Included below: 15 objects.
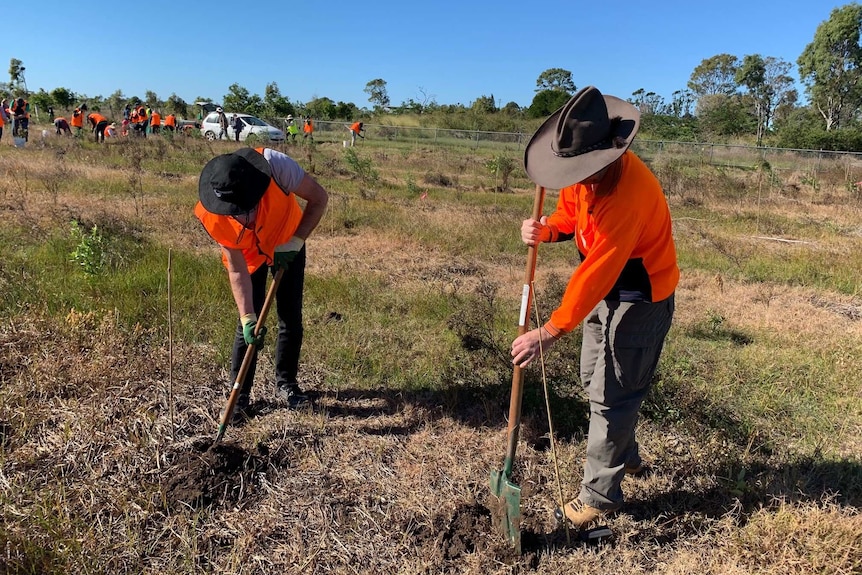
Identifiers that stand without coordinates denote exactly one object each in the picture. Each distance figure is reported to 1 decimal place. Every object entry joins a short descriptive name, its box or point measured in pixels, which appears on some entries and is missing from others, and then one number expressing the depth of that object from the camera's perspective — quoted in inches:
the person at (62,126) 746.1
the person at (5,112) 670.7
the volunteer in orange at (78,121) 732.3
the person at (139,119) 837.6
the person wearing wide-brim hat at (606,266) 74.0
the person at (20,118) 621.6
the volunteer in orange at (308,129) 876.5
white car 854.3
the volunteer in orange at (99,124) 677.3
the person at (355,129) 955.2
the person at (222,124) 864.5
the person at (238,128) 868.6
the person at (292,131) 779.4
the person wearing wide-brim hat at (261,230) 97.6
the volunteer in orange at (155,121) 841.5
